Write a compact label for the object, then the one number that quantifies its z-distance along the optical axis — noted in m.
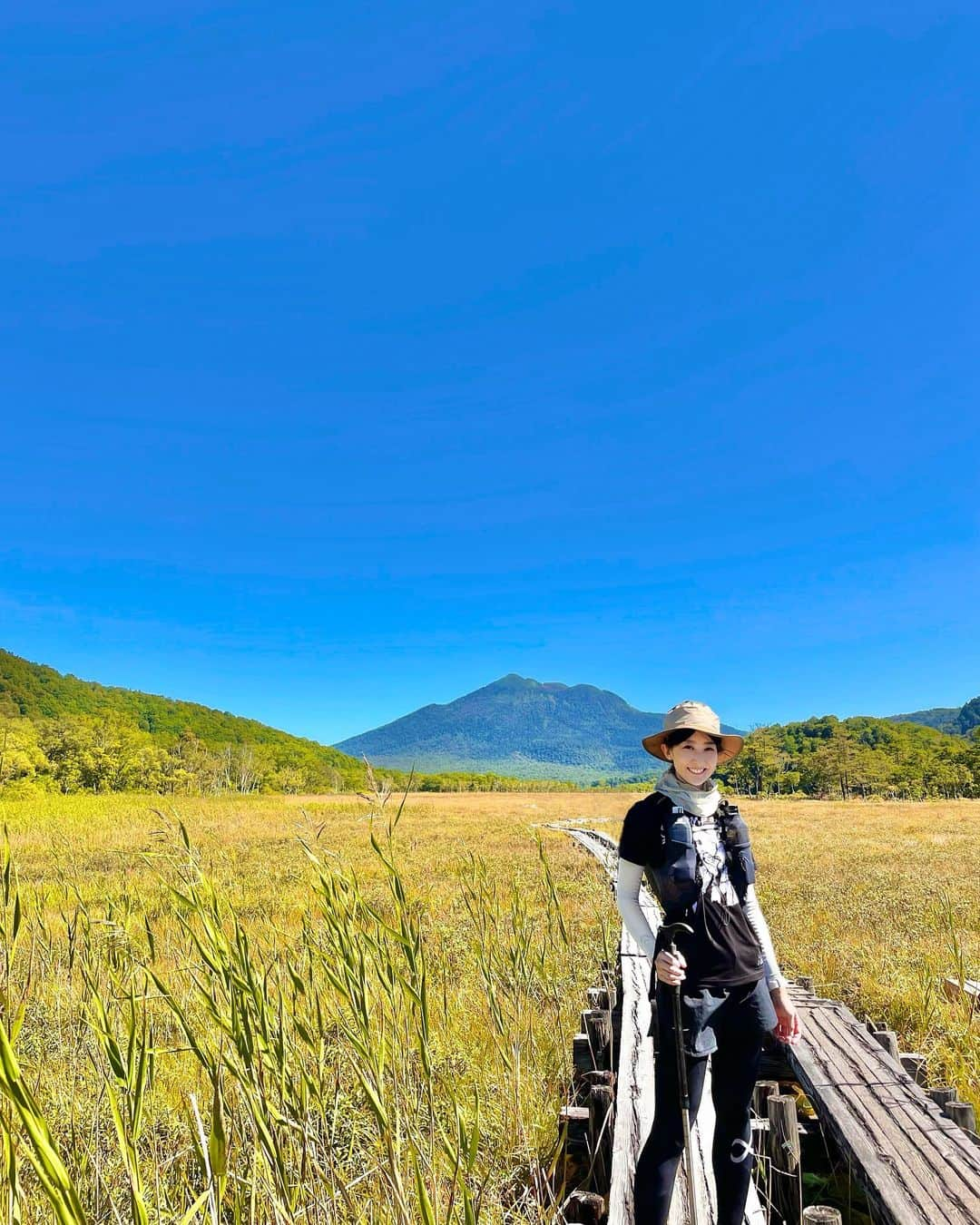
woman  2.58
